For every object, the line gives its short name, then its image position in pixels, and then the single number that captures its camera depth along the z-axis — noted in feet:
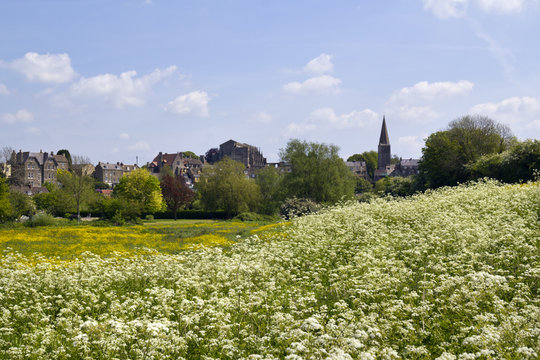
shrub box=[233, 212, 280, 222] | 175.74
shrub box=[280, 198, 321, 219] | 161.36
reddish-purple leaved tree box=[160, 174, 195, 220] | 244.01
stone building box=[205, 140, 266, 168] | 533.14
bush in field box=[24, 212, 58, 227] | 130.11
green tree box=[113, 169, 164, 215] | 217.97
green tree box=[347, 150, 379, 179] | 574.15
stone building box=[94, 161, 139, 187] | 467.11
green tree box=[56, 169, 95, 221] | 203.31
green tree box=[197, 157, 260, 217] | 213.66
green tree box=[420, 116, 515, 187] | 175.68
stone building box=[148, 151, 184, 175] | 495.41
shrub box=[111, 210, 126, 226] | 151.83
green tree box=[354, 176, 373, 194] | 379.43
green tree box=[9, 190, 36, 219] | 165.63
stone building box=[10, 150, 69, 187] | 412.57
